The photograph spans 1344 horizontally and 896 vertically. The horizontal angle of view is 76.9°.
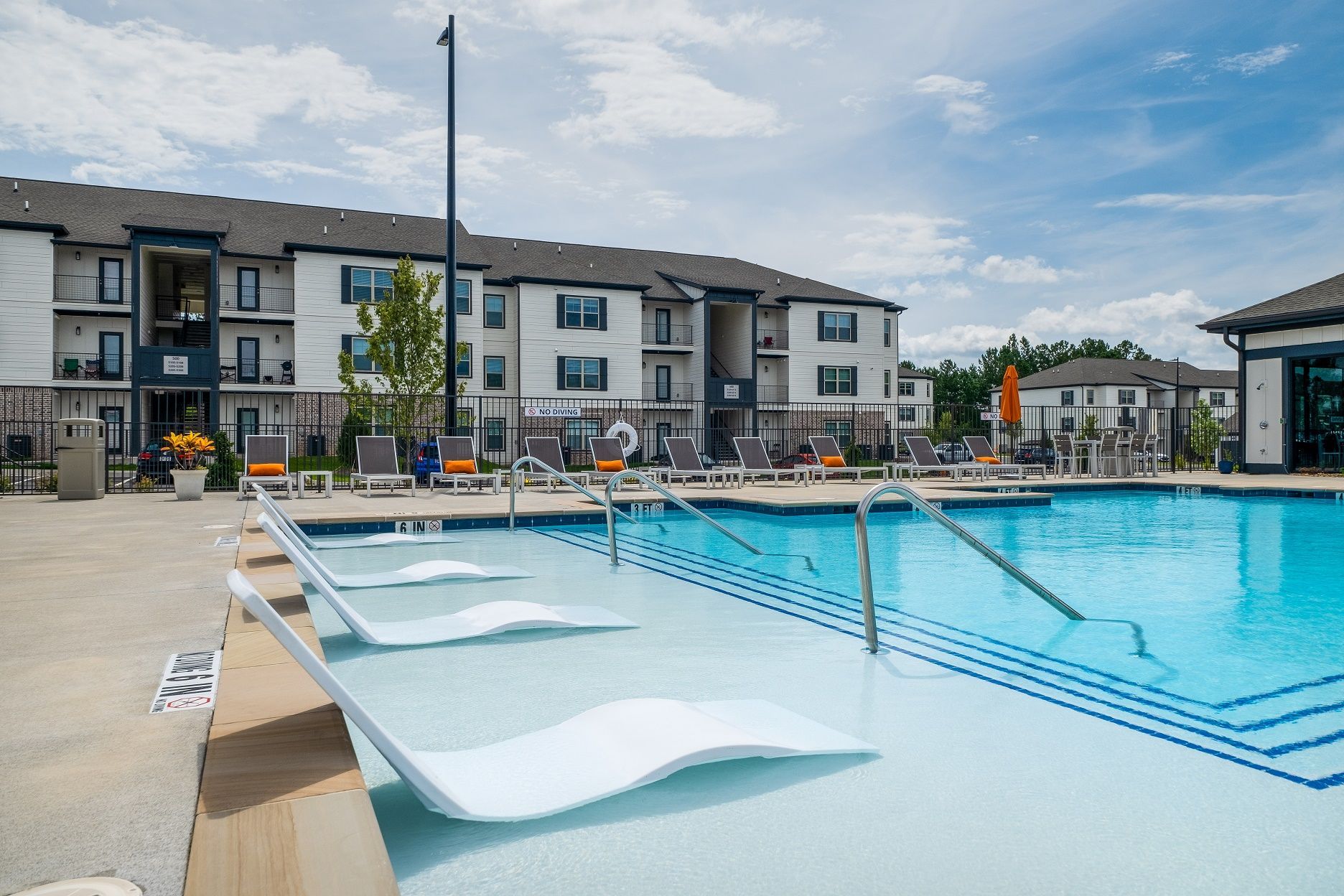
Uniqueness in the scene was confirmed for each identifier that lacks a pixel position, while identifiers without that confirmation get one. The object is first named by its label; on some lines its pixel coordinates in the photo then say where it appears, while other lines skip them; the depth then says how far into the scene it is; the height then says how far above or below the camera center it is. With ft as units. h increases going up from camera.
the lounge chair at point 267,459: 43.14 -0.98
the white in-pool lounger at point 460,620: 13.73 -3.26
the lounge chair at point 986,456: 59.21 -1.09
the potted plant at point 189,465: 39.34 -1.14
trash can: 38.78 -0.98
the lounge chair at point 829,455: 57.52 -1.02
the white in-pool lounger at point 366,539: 21.90 -3.19
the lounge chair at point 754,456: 54.03 -1.00
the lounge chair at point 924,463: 56.70 -1.54
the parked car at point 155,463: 48.83 -1.34
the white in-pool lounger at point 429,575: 19.93 -3.27
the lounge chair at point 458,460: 46.88 -1.10
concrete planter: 39.27 -2.02
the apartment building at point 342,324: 86.84 +13.92
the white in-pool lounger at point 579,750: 6.80 -3.19
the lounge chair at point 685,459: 51.31 -1.13
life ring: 54.75 +0.41
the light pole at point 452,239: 46.34 +11.29
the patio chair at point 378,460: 44.27 -1.05
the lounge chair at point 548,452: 48.06 -0.64
